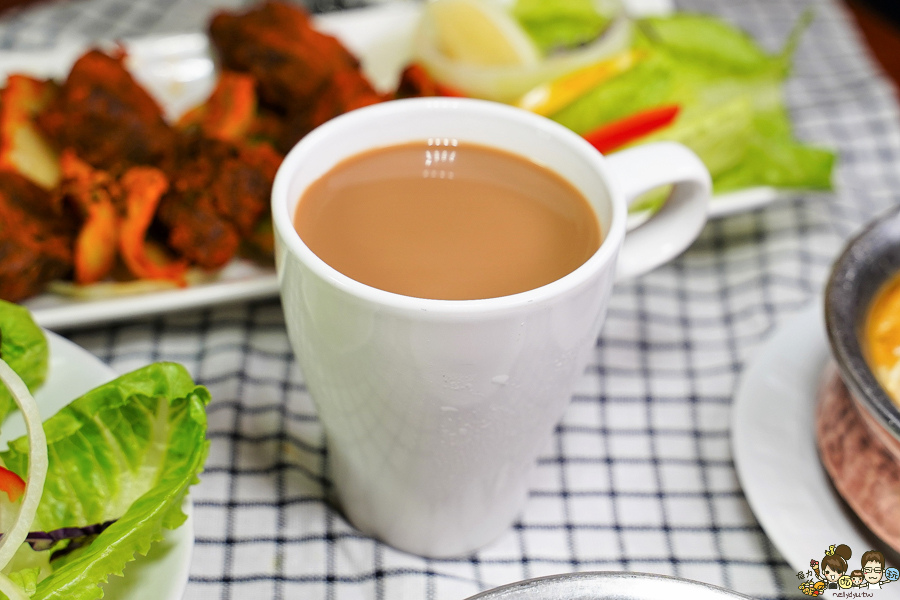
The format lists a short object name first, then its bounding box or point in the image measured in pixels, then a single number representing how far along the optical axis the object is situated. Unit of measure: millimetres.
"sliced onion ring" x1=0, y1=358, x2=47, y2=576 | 437
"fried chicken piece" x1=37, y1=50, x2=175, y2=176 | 580
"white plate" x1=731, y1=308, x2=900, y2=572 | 496
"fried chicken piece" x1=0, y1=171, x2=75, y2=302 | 535
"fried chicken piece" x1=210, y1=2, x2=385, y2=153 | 603
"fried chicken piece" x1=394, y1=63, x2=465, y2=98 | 608
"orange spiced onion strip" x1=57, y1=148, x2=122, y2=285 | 553
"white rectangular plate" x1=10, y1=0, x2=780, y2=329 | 545
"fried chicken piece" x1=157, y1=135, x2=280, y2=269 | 558
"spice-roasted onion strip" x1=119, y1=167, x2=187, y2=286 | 556
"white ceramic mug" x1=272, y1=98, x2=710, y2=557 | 446
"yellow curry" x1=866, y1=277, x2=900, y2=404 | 496
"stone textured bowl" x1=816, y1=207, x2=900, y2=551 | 479
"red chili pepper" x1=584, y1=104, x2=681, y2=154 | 606
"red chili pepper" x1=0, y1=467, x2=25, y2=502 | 446
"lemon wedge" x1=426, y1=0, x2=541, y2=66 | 653
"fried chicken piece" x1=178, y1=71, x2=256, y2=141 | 612
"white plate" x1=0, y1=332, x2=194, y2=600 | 453
